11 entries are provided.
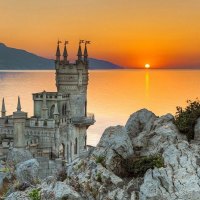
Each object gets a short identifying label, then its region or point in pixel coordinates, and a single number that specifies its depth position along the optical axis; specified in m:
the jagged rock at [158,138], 15.51
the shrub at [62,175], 16.34
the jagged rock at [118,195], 13.48
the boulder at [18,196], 15.15
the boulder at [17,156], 35.66
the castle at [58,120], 46.78
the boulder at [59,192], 13.92
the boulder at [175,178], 12.66
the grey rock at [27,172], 21.11
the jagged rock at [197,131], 16.14
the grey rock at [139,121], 18.77
